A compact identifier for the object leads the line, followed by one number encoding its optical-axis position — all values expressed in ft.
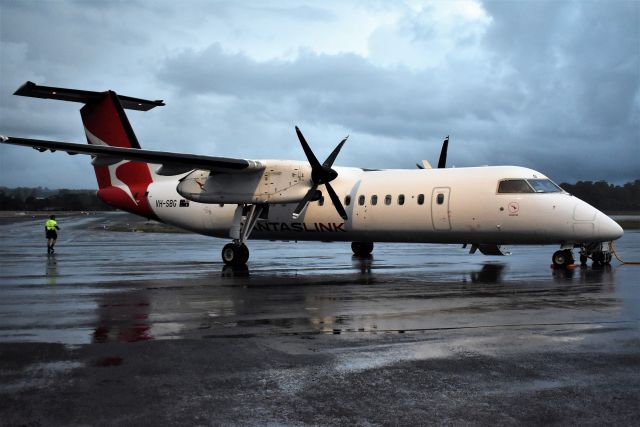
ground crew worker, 99.66
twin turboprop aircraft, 64.54
